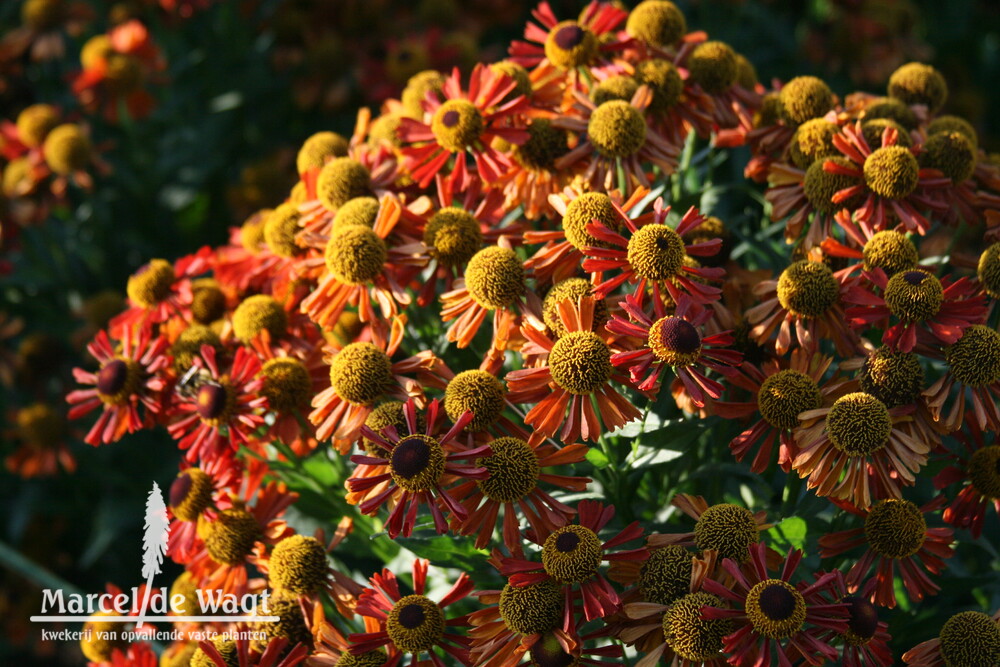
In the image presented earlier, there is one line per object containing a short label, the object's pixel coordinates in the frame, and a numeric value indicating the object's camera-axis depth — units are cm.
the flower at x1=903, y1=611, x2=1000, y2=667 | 57
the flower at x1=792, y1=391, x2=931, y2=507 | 58
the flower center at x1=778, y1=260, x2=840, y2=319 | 61
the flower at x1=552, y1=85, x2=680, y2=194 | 65
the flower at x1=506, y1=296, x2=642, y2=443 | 59
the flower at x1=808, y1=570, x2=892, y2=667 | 57
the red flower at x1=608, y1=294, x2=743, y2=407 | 59
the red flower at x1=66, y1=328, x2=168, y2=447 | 67
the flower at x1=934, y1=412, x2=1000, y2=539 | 61
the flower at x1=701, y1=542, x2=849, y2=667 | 55
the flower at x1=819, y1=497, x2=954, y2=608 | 59
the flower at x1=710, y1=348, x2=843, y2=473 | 60
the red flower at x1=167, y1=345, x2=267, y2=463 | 64
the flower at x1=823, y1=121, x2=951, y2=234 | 64
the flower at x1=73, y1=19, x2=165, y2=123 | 92
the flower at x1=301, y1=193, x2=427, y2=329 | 64
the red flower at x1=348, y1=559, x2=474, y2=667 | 59
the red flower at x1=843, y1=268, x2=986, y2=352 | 60
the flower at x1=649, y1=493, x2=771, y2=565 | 58
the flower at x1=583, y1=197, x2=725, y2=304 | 60
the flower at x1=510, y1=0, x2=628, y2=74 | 69
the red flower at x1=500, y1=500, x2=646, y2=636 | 57
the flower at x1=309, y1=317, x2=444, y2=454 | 62
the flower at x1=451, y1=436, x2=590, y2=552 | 59
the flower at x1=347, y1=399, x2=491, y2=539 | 58
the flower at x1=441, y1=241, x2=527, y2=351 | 62
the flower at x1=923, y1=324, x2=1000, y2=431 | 60
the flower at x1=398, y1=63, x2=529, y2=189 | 66
